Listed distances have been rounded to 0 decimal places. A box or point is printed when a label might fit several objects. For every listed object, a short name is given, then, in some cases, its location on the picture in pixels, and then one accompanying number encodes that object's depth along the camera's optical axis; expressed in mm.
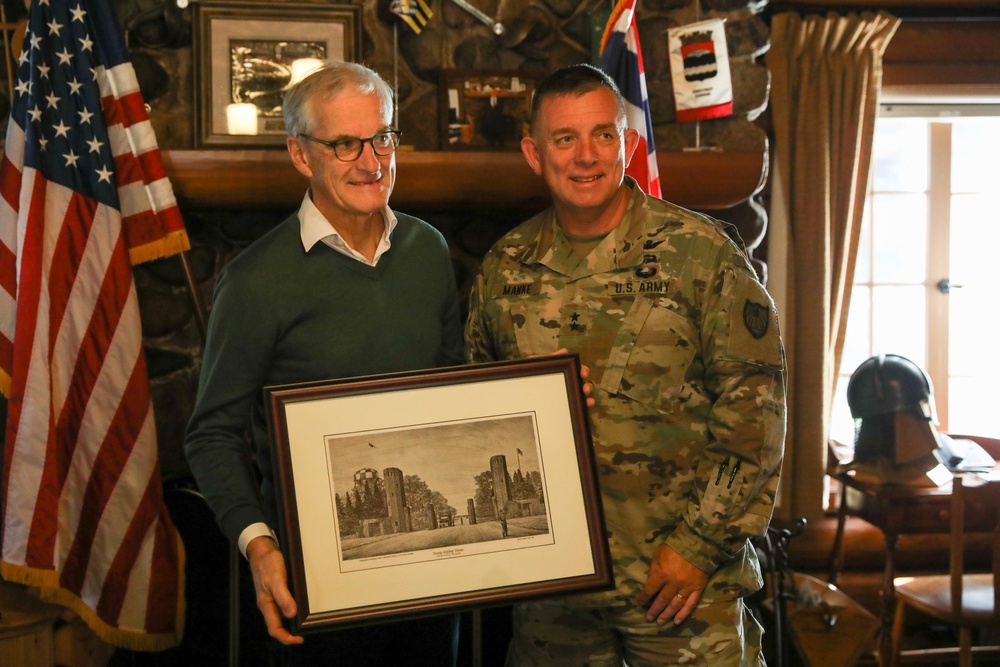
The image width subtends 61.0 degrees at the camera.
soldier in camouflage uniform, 1529
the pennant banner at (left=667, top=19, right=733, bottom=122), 2789
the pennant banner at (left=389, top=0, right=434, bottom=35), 2668
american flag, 2166
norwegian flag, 2570
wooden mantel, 2479
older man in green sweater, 1525
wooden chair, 2596
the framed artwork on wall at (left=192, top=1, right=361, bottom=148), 2664
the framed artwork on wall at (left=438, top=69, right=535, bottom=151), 2748
